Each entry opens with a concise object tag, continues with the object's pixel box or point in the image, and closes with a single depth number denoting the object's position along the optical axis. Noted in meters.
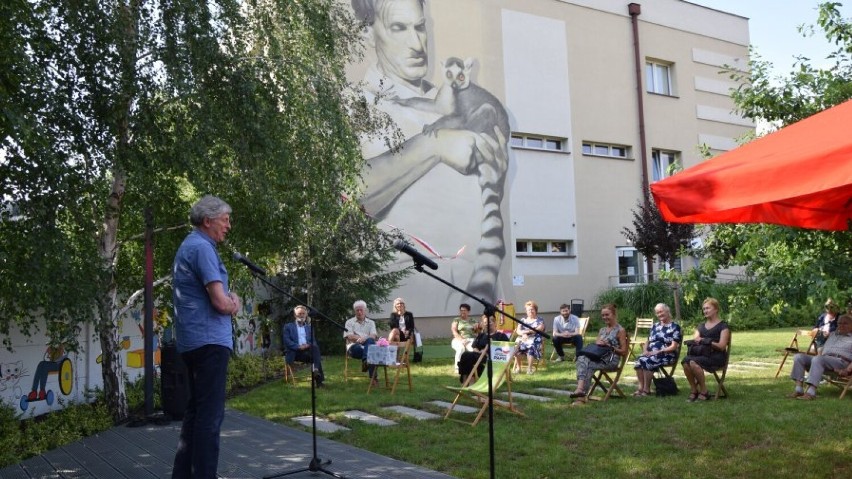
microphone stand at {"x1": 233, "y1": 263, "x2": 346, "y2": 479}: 5.31
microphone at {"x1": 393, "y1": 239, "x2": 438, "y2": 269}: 4.51
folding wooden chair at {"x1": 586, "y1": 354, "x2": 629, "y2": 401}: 8.73
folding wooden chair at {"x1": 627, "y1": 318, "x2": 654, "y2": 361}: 13.48
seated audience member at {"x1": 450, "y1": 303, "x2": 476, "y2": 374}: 11.52
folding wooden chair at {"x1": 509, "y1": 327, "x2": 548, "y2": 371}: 12.36
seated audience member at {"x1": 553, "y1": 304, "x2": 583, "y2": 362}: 13.53
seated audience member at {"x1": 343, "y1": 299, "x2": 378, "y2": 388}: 11.23
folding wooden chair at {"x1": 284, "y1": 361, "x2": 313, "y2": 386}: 11.27
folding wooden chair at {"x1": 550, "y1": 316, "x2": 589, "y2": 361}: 14.45
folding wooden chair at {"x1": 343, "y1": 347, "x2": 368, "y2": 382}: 11.32
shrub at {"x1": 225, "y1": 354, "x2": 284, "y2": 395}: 11.21
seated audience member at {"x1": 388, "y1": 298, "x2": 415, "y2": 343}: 12.53
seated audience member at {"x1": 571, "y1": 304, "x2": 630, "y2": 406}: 8.76
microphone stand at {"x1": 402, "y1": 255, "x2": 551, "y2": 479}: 4.34
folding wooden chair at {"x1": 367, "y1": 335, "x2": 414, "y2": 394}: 9.95
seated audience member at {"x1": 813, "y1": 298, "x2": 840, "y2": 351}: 9.78
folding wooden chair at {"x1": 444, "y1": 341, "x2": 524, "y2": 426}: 7.62
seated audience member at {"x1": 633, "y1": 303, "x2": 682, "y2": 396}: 9.09
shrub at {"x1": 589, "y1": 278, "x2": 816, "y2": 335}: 20.42
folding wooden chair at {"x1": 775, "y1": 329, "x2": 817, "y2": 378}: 10.02
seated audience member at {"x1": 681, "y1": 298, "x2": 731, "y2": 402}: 8.54
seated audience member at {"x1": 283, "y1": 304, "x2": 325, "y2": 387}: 11.20
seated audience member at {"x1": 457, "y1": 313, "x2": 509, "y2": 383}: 9.17
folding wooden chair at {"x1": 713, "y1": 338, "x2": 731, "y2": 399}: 8.53
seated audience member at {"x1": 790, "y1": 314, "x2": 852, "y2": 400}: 8.39
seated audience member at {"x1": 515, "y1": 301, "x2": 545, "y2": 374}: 12.05
